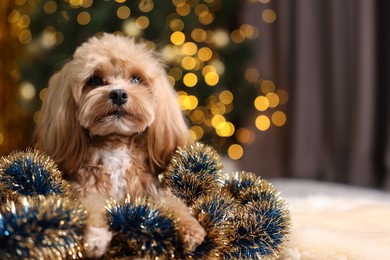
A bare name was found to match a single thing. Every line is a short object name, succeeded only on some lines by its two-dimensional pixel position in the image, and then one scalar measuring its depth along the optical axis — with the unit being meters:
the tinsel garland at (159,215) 0.88
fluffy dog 1.18
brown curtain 3.18
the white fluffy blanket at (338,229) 1.19
